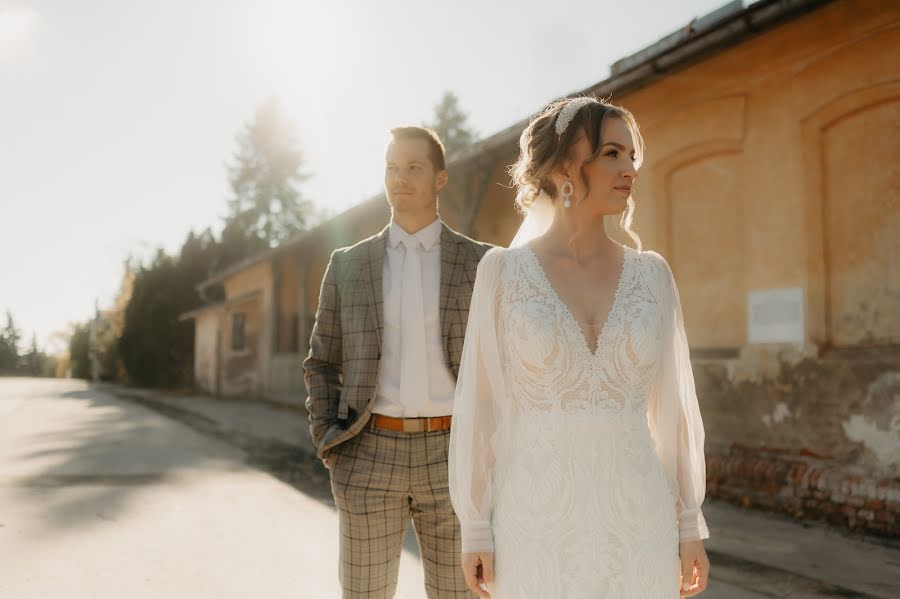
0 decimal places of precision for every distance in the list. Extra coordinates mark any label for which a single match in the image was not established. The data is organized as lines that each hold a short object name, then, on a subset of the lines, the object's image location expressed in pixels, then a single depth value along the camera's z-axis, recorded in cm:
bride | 188
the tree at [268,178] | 4800
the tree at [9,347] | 8656
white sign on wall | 710
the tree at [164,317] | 3481
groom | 269
